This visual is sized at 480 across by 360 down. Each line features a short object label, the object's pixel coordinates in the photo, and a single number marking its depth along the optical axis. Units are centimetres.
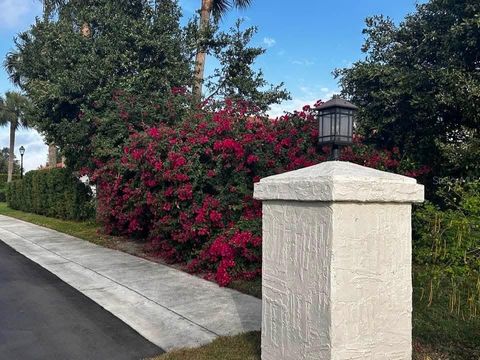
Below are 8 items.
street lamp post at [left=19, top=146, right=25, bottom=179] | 3662
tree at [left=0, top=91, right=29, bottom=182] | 4872
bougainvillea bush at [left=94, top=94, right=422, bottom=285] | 770
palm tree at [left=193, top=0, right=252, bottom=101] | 1497
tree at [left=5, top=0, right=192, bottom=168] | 1305
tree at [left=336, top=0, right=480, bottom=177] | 775
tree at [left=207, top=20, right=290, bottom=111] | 1491
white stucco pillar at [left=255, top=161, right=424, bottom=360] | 304
